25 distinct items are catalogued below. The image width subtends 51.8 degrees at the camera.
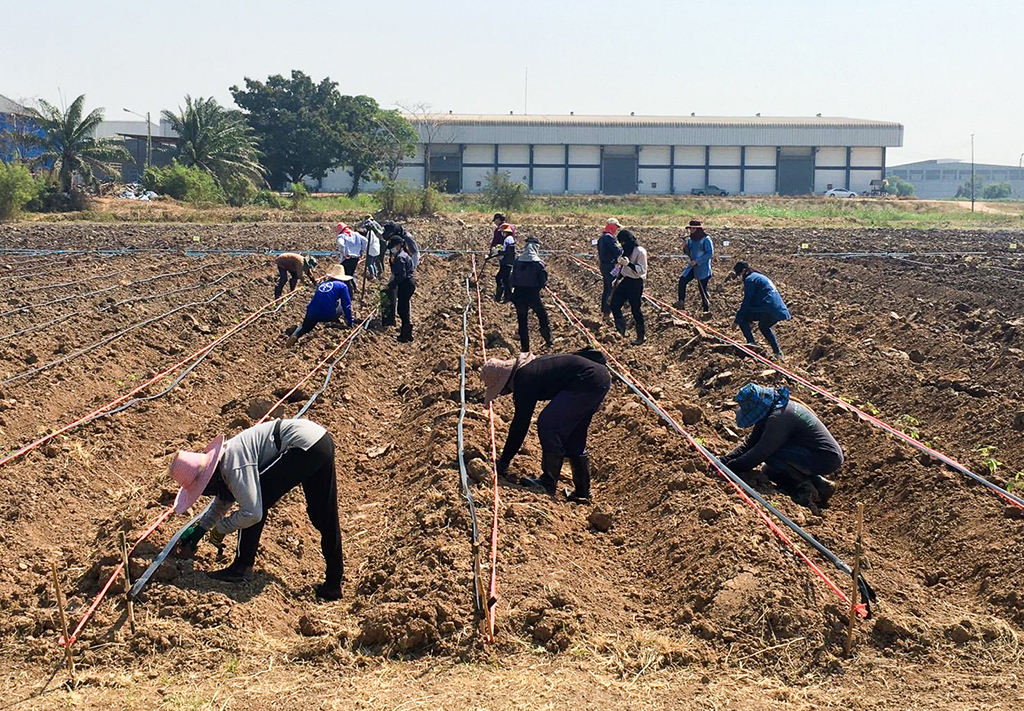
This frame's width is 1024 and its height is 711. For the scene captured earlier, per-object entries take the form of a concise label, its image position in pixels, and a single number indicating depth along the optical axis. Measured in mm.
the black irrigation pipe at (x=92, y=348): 10527
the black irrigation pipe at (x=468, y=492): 5418
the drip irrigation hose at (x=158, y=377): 8156
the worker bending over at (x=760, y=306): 11930
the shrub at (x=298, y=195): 44109
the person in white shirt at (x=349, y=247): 15016
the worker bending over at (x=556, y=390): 7094
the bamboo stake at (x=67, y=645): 4812
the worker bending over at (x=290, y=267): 14609
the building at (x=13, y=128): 40531
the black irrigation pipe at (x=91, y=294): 14273
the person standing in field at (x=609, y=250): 14188
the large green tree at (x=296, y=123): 54906
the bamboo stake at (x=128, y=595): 5227
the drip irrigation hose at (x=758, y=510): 5605
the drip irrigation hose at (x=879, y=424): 7126
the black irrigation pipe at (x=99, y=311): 12496
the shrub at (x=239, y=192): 44688
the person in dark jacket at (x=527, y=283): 11852
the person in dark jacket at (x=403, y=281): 12969
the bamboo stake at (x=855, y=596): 5079
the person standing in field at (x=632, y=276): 13048
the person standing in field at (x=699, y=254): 14588
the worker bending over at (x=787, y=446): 7434
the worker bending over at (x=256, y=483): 5426
